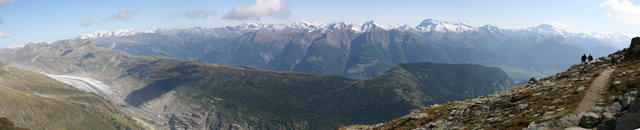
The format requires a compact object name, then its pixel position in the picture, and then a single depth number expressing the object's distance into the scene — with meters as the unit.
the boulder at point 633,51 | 39.16
